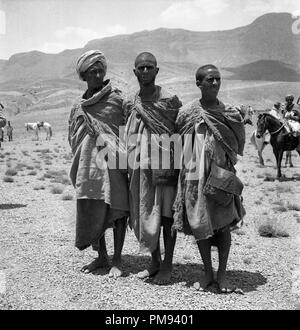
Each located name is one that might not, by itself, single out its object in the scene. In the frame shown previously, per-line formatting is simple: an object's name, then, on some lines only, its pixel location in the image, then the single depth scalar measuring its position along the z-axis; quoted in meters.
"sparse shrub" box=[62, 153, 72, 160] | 23.31
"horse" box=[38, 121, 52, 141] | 36.47
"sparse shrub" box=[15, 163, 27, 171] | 18.23
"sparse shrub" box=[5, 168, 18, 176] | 16.29
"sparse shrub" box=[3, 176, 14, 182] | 14.71
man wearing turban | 5.34
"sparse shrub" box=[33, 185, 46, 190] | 13.18
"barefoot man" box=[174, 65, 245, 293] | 4.77
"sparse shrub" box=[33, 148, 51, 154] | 27.02
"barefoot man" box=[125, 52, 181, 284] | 5.00
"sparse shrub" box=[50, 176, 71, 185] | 14.52
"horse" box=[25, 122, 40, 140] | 37.02
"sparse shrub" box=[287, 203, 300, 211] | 10.20
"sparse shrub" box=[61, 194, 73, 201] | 11.36
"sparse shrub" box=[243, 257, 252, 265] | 6.21
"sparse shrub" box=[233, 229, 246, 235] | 7.95
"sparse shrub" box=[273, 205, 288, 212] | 10.07
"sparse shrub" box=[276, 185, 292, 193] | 12.38
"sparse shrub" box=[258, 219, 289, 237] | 7.77
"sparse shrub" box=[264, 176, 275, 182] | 14.46
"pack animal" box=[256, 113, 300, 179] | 14.35
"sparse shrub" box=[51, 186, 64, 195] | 12.44
